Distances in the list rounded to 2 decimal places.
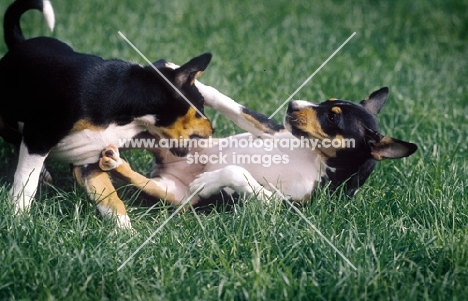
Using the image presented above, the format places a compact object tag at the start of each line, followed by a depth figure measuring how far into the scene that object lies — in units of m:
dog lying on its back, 7.34
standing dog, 7.05
